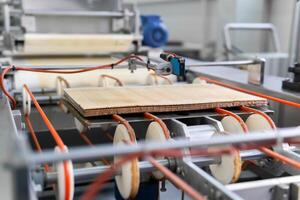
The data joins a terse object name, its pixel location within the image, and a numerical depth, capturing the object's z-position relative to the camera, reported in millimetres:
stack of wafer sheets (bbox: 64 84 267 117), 1025
